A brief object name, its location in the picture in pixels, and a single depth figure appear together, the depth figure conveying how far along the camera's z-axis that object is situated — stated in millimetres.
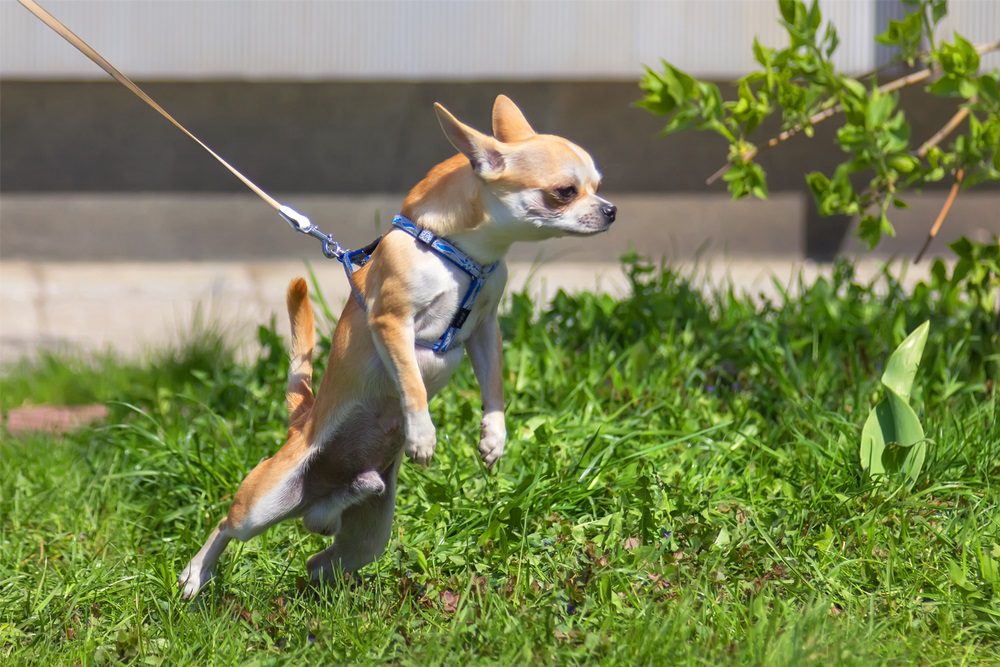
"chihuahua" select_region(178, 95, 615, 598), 5176
